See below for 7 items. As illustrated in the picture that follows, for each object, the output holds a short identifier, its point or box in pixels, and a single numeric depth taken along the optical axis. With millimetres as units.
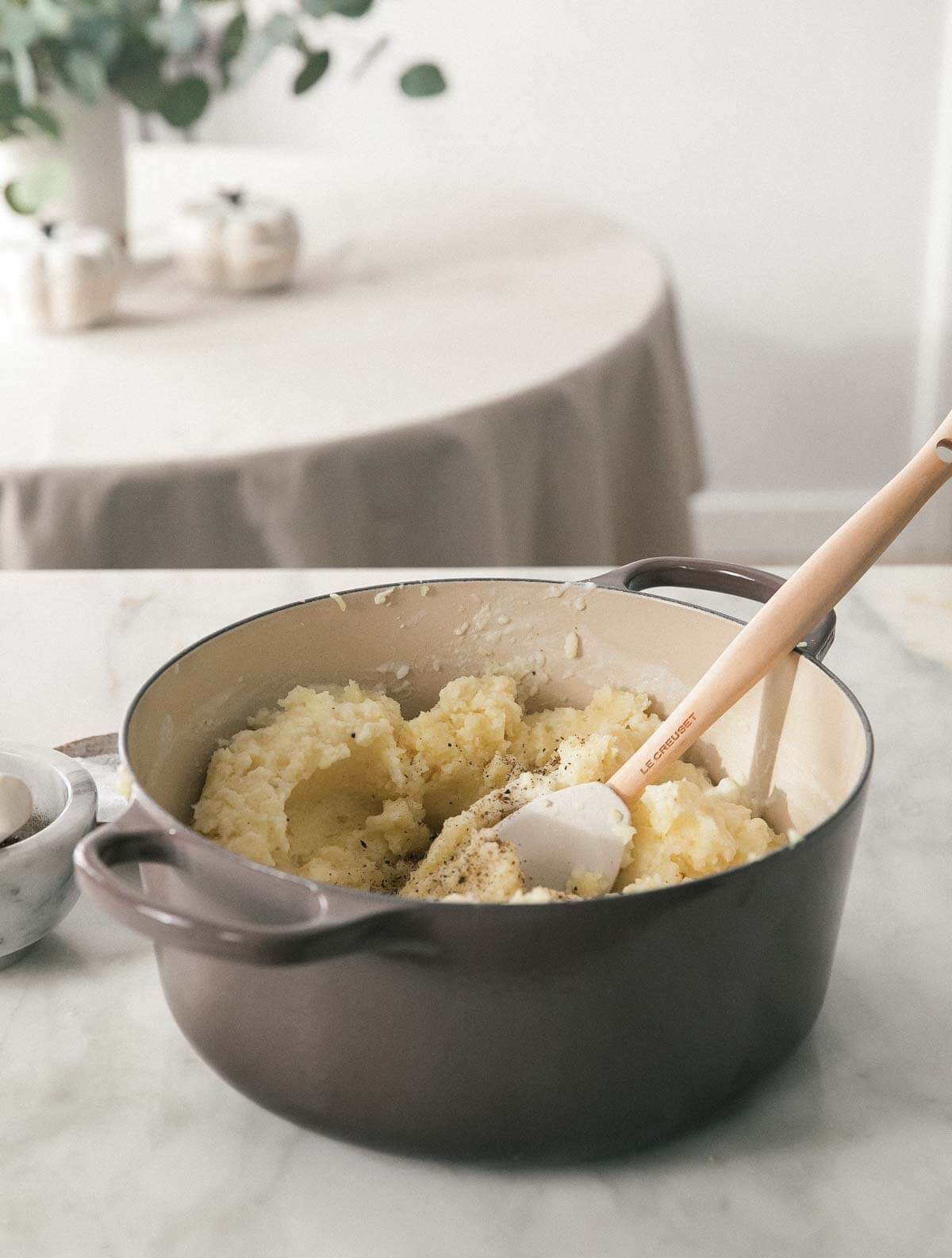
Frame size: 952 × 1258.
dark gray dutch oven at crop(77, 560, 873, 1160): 425
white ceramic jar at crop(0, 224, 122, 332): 1588
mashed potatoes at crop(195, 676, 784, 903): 569
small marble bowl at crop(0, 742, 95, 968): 585
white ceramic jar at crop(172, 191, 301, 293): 1769
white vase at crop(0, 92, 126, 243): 1773
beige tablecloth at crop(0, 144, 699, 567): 1306
